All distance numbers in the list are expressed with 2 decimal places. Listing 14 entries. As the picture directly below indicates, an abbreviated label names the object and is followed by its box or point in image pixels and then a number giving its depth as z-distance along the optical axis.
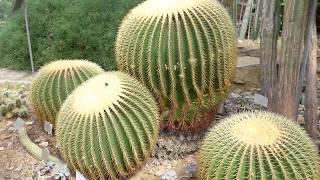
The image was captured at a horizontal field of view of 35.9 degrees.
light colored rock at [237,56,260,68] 3.83
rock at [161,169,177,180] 2.48
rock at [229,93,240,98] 3.41
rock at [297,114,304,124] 3.08
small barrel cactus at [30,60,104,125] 2.85
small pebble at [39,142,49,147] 2.94
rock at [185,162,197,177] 2.52
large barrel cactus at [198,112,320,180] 1.96
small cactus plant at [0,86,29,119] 3.33
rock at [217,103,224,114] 2.89
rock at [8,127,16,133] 3.15
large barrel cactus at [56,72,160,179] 2.24
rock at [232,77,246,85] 3.77
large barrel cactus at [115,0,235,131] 2.45
